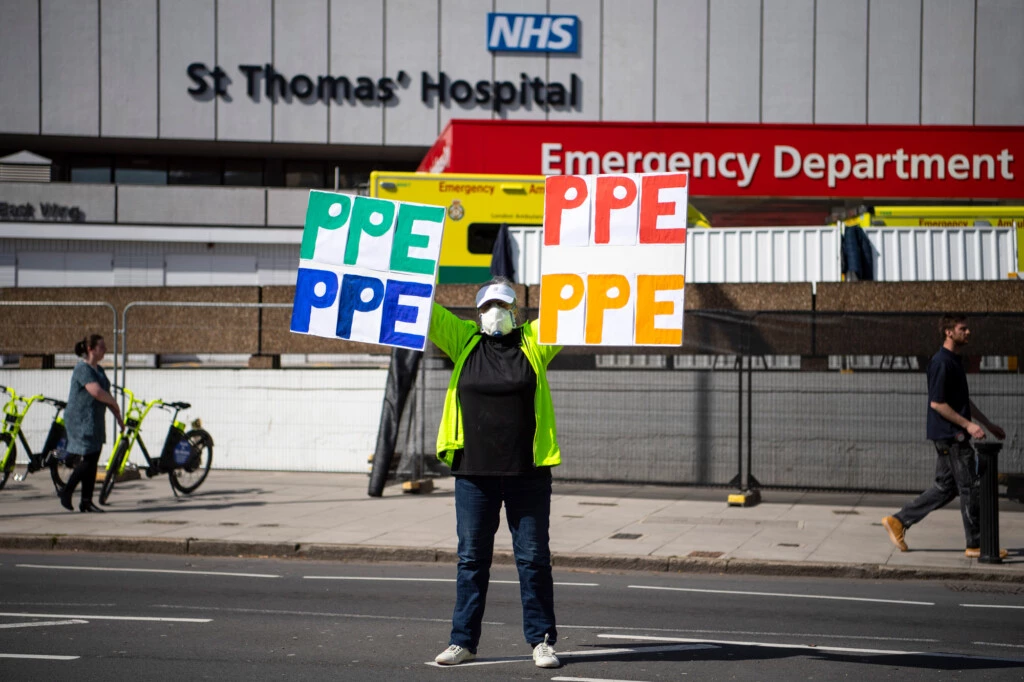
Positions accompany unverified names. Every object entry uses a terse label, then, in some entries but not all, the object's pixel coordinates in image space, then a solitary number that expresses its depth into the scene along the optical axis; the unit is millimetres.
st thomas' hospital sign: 32969
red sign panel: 15555
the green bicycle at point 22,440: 13516
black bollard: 9312
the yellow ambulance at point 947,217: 15820
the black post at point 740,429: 12828
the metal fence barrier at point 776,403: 12477
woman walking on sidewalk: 11758
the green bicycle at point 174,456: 12914
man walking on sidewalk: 9422
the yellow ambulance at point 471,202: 15141
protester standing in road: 5750
